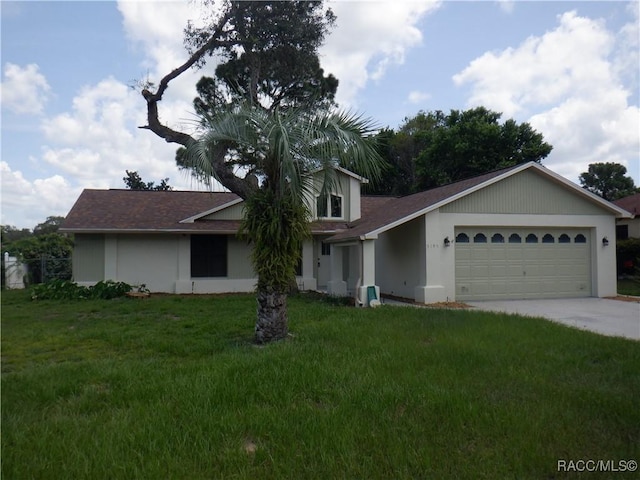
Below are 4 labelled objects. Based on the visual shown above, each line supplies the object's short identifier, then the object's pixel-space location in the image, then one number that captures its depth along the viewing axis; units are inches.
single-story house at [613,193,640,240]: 985.5
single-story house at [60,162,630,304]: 564.4
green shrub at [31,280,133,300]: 604.7
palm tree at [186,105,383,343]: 315.6
